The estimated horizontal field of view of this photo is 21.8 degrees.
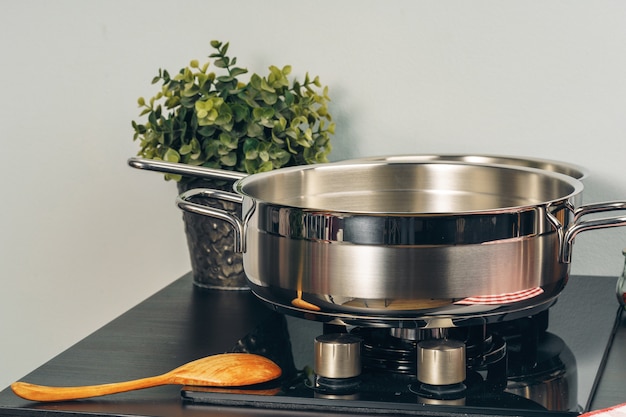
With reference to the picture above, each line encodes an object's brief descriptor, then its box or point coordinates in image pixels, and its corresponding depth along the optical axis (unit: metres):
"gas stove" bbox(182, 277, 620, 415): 1.35
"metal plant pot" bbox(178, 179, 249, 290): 1.72
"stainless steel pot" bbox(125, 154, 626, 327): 1.33
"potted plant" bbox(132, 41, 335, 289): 1.71
